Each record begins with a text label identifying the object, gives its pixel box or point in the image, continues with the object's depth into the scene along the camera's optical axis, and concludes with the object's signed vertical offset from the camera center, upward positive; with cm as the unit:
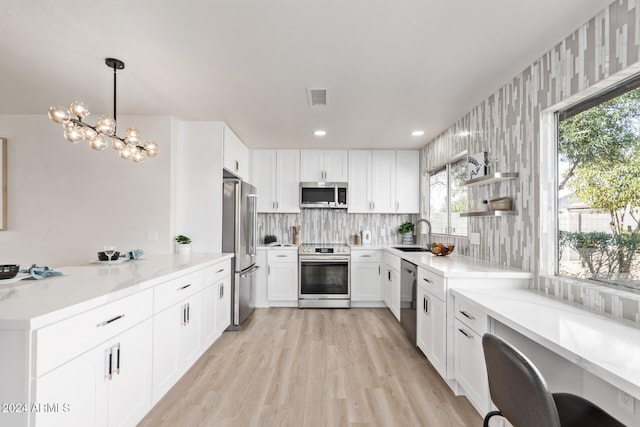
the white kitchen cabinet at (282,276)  457 -82
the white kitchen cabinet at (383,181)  494 +62
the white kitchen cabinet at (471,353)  188 -86
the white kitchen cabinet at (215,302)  287 -82
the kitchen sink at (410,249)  441 -40
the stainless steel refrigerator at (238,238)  361 -23
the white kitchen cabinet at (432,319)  241 -83
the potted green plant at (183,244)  336 -27
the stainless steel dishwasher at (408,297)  313 -81
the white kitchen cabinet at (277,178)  492 +65
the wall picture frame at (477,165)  287 +53
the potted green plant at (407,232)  505 -19
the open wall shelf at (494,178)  240 +34
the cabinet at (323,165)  491 +85
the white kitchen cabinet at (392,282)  385 -82
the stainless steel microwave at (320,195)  489 +39
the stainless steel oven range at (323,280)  454 -87
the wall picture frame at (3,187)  332 +33
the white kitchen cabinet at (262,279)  459 -86
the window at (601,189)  159 +19
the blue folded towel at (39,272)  179 -32
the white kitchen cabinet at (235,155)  369 +83
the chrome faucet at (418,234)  440 -16
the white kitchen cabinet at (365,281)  459 -89
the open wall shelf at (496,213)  242 +6
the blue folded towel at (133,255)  275 -32
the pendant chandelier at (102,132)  196 +59
